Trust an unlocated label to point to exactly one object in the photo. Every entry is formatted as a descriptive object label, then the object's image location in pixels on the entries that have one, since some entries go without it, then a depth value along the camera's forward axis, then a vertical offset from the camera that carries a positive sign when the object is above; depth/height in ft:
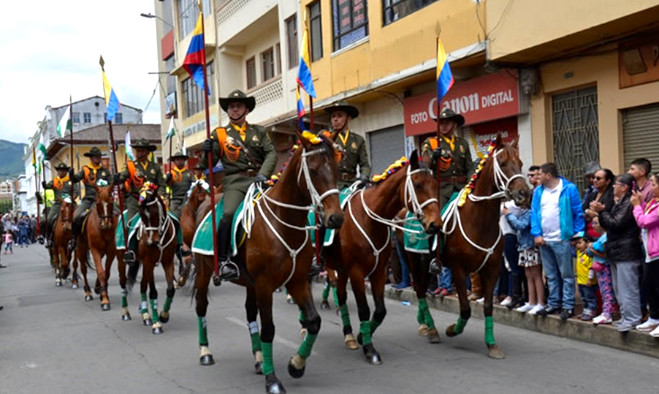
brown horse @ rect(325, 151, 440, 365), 23.95 -1.64
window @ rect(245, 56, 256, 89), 90.38 +17.36
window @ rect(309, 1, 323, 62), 66.90 +16.70
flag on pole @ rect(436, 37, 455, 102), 28.35 +4.99
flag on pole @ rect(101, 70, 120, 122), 34.40 +5.48
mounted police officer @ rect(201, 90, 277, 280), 23.91 +1.75
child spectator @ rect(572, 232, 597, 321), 27.27 -4.13
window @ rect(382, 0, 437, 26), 51.68 +14.92
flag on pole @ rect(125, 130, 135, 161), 49.67 +4.22
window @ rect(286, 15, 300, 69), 73.15 +17.11
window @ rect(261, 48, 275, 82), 84.43 +17.14
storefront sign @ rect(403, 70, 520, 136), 44.98 +6.41
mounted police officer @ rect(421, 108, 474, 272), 28.58 +1.33
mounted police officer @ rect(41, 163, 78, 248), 53.16 +1.18
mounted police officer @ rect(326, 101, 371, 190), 29.91 +2.02
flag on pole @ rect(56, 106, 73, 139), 44.73 +5.45
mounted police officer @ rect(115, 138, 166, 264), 36.11 +1.37
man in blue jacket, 27.89 -2.04
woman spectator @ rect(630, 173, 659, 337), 23.57 -2.41
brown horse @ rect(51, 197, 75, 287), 49.65 -2.89
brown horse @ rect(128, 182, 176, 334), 32.60 -2.28
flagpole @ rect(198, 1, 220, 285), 22.56 +0.35
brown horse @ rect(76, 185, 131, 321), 37.18 -2.31
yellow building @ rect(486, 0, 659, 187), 35.58 +6.64
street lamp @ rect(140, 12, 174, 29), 110.65 +31.47
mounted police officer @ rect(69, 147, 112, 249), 43.44 +1.58
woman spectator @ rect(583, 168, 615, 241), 26.40 -0.51
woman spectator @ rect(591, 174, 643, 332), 24.68 -2.70
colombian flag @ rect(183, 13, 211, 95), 24.52 +5.40
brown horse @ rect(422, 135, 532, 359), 24.39 -1.67
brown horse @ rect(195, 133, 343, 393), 20.21 -1.65
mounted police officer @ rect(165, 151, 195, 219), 48.96 +1.08
